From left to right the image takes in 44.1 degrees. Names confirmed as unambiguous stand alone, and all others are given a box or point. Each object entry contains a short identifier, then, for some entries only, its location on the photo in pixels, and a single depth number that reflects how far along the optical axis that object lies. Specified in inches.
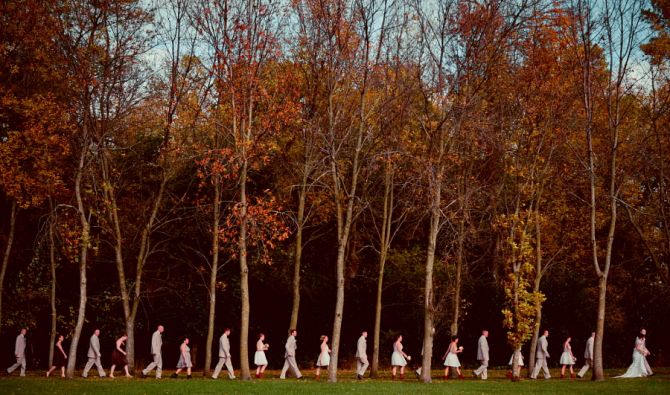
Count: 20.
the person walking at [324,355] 1271.5
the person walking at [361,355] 1256.8
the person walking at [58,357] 1248.2
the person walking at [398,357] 1290.6
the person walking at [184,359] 1231.5
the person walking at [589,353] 1314.2
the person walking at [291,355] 1218.6
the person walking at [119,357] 1207.2
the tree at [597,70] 1115.3
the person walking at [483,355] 1270.9
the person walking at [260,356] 1240.2
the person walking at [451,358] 1279.2
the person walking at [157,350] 1203.2
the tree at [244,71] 1114.7
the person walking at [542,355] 1302.9
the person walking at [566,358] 1318.9
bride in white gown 1252.5
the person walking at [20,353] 1251.8
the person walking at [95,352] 1194.0
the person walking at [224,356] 1176.9
